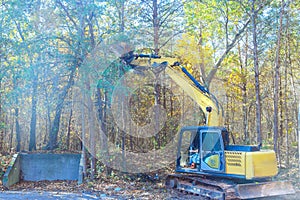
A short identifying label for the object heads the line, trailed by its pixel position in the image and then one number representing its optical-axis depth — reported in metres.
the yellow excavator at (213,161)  7.58
